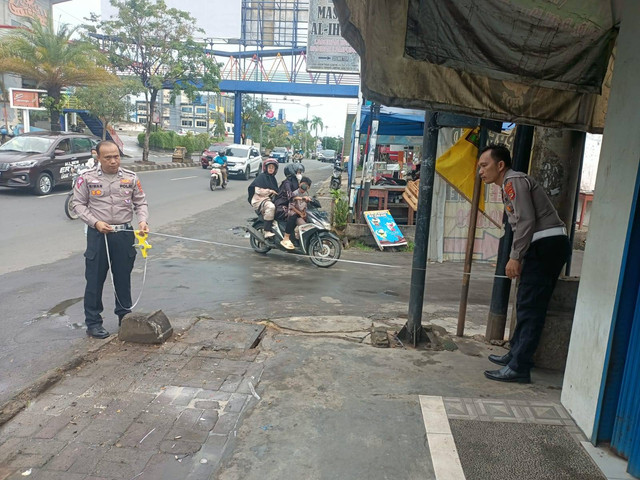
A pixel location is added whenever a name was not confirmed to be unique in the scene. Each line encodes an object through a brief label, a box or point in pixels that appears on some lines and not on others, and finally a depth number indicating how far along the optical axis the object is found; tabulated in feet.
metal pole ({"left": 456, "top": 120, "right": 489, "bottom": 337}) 14.58
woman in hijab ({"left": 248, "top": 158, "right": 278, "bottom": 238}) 28.04
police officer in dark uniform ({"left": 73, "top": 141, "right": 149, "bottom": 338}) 14.82
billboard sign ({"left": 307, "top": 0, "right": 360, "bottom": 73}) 66.70
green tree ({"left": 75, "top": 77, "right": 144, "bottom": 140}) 78.79
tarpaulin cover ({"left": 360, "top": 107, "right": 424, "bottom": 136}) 34.71
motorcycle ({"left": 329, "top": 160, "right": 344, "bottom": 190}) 60.19
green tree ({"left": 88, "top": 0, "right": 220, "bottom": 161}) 83.20
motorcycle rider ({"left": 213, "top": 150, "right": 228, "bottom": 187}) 64.07
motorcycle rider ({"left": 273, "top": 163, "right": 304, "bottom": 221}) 27.78
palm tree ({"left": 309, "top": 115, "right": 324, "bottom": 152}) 315.37
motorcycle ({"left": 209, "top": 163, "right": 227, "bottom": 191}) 61.36
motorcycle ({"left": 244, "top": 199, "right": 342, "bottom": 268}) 27.14
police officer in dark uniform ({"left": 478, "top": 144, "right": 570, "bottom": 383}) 12.03
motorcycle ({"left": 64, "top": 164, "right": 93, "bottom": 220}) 34.85
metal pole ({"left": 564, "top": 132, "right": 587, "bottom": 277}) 13.48
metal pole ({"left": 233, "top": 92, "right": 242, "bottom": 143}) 119.55
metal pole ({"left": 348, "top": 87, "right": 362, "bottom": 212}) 37.37
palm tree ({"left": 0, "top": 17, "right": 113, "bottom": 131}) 72.38
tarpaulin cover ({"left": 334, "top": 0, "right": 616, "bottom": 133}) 10.44
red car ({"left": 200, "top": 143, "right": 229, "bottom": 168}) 97.35
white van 80.43
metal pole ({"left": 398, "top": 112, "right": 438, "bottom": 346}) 14.28
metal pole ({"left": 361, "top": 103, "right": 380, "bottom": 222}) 34.01
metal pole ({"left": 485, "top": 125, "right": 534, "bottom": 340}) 14.11
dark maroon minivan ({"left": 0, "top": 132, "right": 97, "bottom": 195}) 43.62
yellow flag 15.55
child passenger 27.55
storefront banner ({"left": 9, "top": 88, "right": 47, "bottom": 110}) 68.90
